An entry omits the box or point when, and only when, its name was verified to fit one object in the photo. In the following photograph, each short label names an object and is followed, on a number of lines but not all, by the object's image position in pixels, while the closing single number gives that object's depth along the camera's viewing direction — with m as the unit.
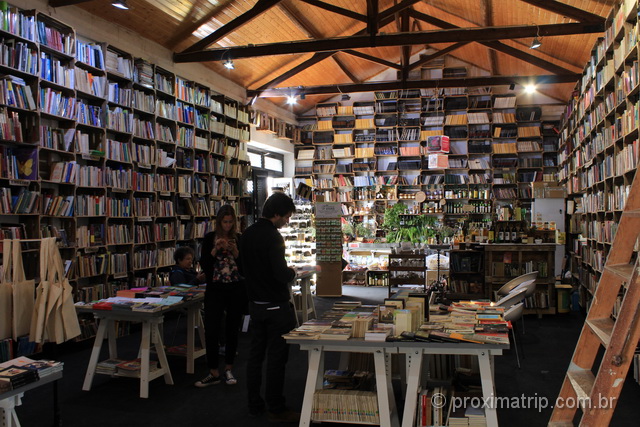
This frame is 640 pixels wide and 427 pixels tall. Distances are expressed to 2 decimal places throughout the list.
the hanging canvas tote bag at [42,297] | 3.59
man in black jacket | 3.67
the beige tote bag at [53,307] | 3.65
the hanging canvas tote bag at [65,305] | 3.68
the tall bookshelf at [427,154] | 12.63
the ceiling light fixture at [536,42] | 7.44
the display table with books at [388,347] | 3.10
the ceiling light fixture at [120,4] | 5.73
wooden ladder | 1.93
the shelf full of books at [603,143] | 5.24
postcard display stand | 9.16
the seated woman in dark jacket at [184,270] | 5.76
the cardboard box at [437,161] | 10.65
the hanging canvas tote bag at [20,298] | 3.48
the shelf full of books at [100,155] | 5.43
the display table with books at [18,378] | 2.71
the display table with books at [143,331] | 4.29
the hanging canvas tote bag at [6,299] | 3.44
